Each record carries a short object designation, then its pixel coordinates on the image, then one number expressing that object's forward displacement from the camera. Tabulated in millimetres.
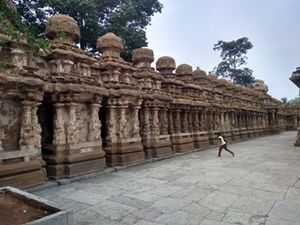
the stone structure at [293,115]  34375
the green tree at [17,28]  2898
